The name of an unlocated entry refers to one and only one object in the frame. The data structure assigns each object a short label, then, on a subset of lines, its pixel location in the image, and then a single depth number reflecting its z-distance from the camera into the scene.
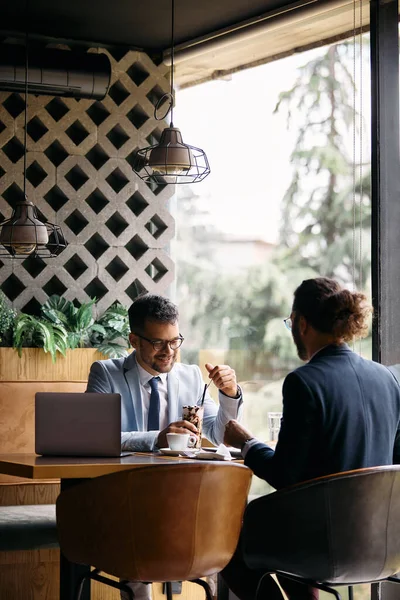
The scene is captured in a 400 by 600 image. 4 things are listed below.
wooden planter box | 4.43
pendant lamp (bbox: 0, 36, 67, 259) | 3.94
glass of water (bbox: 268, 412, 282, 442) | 3.56
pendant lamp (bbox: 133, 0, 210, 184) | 3.39
